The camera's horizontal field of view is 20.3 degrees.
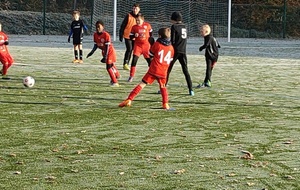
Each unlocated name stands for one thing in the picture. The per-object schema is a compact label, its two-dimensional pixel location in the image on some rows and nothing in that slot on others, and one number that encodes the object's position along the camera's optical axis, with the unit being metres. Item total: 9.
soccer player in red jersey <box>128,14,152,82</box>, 20.17
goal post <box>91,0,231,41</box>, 44.47
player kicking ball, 14.34
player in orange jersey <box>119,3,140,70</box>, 22.52
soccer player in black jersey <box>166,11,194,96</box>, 16.70
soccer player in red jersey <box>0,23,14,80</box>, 19.42
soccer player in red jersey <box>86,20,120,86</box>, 18.36
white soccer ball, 17.39
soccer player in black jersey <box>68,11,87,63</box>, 26.49
